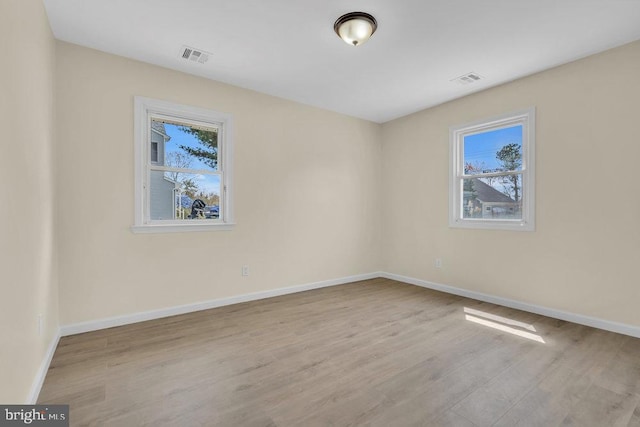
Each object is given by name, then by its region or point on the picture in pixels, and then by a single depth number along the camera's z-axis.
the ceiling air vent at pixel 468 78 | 3.42
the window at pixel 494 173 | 3.47
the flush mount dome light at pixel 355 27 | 2.37
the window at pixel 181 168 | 3.16
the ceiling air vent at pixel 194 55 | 2.92
